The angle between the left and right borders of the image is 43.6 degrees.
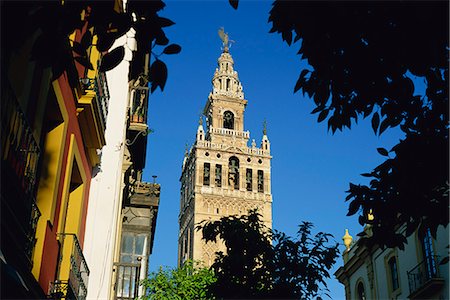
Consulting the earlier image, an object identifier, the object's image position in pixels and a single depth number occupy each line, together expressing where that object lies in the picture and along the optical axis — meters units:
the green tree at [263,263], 13.91
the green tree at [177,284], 34.62
